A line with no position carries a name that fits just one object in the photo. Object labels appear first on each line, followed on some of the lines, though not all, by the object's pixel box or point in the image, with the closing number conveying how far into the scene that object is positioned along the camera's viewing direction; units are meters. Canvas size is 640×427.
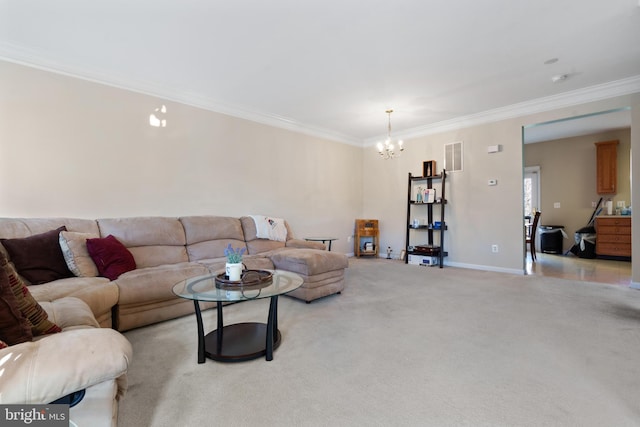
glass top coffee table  1.92
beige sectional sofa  2.22
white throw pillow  2.51
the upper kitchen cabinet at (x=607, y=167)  6.11
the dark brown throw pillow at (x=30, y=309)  1.29
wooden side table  6.34
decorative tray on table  2.07
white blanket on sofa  4.29
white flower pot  2.15
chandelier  5.88
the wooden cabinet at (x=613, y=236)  5.70
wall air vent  5.33
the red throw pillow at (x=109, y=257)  2.62
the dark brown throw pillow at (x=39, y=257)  2.27
